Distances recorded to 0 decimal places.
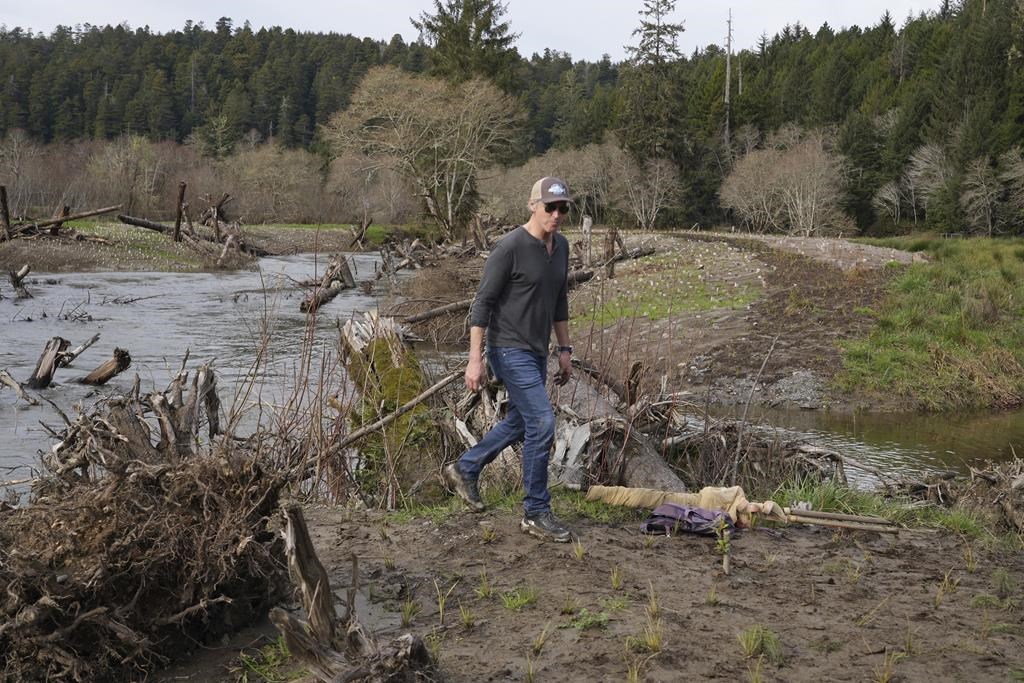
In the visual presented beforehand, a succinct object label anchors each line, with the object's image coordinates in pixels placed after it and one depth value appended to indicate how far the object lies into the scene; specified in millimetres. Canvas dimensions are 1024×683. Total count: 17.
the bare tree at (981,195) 52594
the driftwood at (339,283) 20050
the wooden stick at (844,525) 5902
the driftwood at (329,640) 3582
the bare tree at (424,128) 45812
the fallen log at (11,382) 9635
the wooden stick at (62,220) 24797
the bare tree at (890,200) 62344
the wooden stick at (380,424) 6590
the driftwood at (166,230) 32197
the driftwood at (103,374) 13242
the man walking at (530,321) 5395
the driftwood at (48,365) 12797
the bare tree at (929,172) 58438
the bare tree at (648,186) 60781
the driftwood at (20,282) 22500
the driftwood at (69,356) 12044
